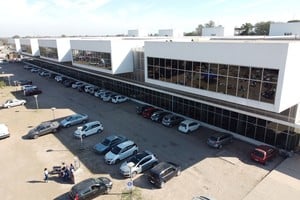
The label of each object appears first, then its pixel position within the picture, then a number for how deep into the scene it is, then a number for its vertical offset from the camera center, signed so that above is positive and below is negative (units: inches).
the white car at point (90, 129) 942.0 -365.5
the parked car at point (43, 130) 951.0 -365.1
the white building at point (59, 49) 1777.8 -91.2
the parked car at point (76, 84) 1751.5 -341.6
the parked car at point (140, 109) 1183.7 -357.1
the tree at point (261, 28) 3142.7 +71.6
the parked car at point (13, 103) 1370.6 -366.5
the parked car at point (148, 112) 1135.0 -356.1
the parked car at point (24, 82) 1888.2 -342.8
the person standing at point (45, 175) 669.9 -376.9
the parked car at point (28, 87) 1627.7 -330.3
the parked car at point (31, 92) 1585.9 -353.0
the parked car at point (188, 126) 968.9 -364.6
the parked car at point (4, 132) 952.6 -367.1
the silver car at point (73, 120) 1053.6 -364.3
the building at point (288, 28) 2137.1 +40.4
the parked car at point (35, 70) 2468.0 -327.3
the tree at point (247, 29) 3261.3 +60.3
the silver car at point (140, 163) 687.5 -371.5
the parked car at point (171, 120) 1027.7 -360.7
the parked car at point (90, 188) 585.4 -372.6
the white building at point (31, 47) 2273.6 -85.7
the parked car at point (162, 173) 641.0 -369.4
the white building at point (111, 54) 1250.6 -97.0
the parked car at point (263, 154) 732.3 -366.3
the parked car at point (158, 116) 1085.3 -357.9
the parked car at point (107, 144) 818.1 -368.7
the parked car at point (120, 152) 757.9 -370.6
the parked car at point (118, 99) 1385.3 -356.9
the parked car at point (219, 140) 840.6 -367.1
